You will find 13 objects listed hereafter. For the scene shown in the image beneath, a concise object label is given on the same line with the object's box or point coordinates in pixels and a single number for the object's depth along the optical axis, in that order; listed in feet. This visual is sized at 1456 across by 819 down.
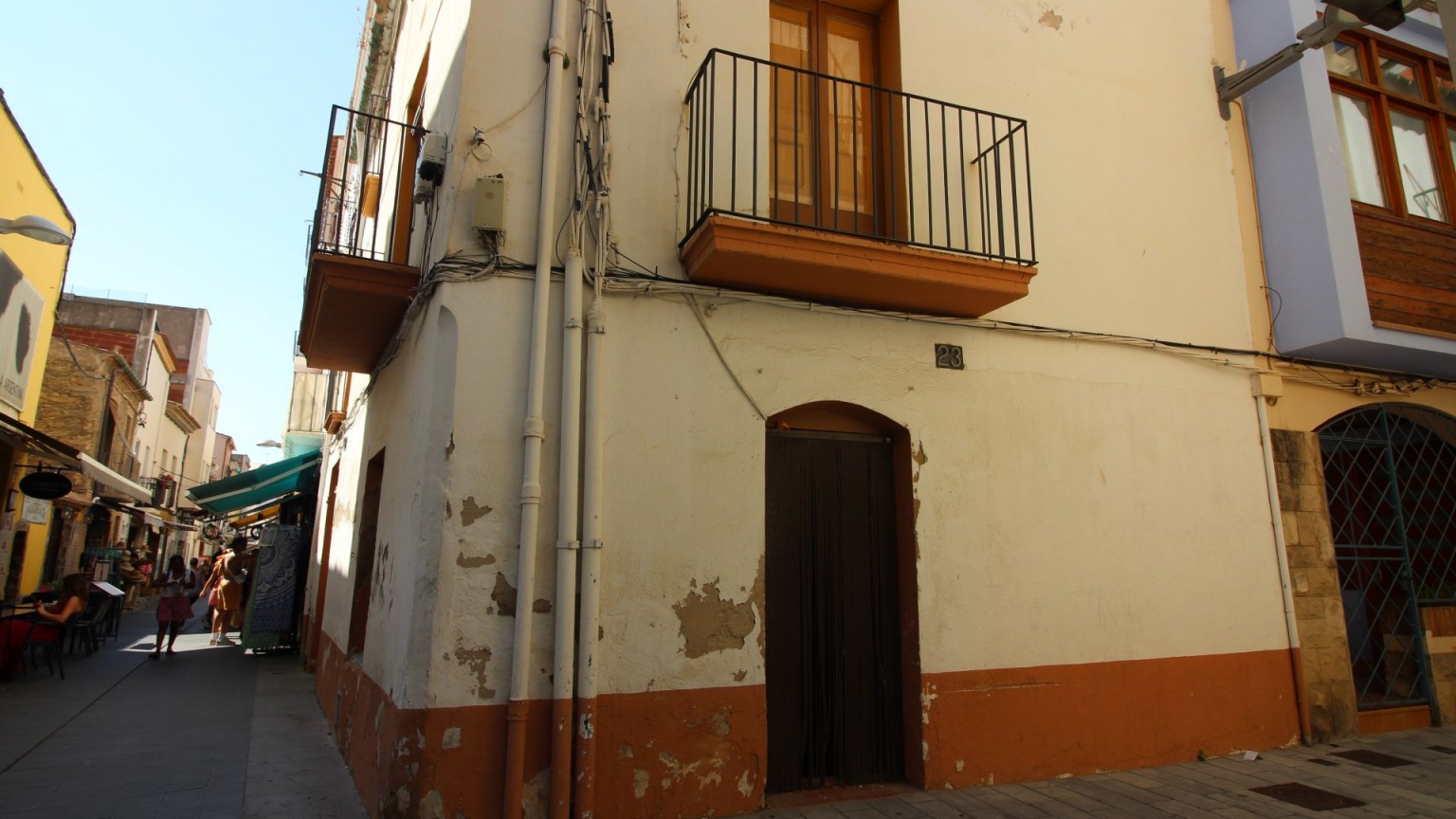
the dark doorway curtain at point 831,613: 17.02
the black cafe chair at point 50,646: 30.30
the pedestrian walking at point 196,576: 71.29
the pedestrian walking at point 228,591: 44.70
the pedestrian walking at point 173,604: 37.27
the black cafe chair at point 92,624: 36.35
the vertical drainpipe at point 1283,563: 21.22
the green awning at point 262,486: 35.55
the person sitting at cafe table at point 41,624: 29.27
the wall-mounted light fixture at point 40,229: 21.98
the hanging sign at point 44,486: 32.40
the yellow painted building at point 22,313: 33.19
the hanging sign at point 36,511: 42.24
